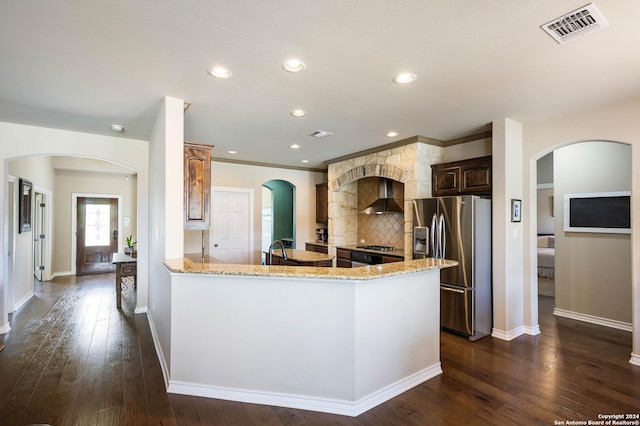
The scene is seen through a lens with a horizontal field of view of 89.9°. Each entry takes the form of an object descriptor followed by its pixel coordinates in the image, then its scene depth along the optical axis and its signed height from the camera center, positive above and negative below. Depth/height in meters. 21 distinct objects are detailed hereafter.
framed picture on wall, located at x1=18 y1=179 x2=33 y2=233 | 4.77 +0.18
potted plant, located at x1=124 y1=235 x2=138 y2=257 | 5.72 -0.64
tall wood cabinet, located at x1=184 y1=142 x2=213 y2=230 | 3.37 +0.33
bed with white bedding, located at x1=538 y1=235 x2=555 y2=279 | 6.45 -0.98
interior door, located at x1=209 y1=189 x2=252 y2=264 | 6.21 -0.20
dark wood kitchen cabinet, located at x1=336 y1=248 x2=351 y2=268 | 5.74 -0.78
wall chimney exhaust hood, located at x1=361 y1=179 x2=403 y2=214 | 5.64 +0.23
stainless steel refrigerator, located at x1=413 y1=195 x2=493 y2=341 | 3.74 -0.51
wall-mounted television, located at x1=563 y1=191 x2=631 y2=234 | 4.06 +0.03
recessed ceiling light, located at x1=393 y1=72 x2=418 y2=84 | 2.56 +1.12
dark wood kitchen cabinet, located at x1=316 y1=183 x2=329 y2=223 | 6.87 +0.28
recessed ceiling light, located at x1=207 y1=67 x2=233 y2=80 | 2.48 +1.13
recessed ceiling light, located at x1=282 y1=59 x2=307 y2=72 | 2.35 +1.13
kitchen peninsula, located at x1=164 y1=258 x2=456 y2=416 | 2.30 -0.90
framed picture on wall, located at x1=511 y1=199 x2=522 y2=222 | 3.82 +0.06
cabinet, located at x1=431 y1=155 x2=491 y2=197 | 4.03 +0.50
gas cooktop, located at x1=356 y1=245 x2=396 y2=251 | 5.44 -0.57
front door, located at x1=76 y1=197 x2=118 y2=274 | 7.66 -0.44
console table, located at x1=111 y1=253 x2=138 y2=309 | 4.94 -0.83
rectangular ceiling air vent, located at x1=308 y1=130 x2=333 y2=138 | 4.27 +1.12
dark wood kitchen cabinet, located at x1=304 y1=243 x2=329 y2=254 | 6.41 -0.67
